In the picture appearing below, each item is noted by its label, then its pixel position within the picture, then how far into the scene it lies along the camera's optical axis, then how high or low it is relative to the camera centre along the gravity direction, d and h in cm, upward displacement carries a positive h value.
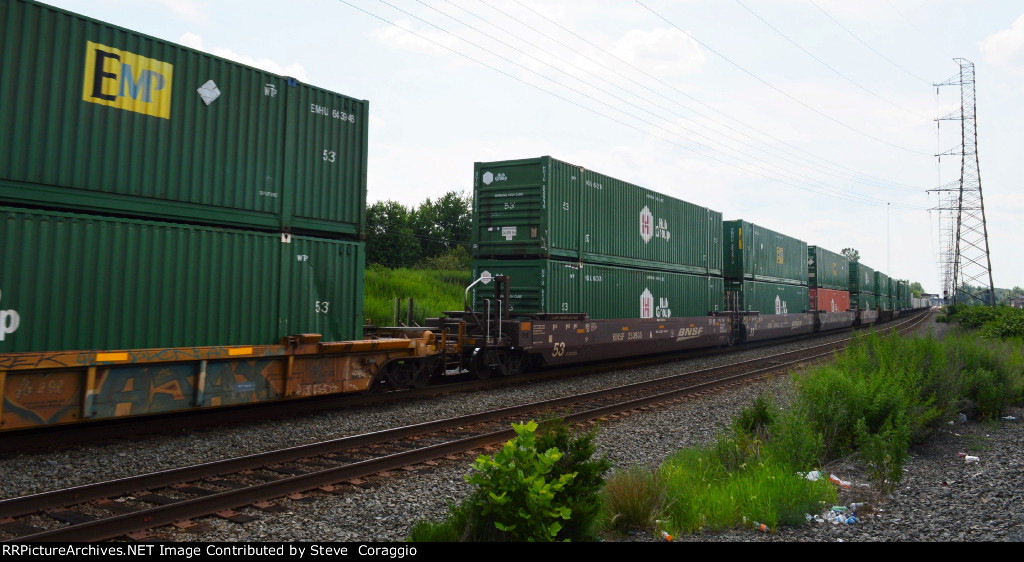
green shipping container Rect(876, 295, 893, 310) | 4806 +182
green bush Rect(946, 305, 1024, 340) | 1833 +9
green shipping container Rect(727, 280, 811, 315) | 2234 +103
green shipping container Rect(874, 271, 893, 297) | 4706 +319
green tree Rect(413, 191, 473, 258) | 5984 +1004
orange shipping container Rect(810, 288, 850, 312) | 3040 +124
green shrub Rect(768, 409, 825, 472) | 625 -133
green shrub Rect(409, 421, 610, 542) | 378 -117
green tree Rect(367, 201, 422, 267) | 5253 +717
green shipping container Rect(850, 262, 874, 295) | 3931 +310
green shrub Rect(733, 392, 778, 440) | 772 -126
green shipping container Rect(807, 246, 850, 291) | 3075 +296
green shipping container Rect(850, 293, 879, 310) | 3912 +159
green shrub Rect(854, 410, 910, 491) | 570 -129
